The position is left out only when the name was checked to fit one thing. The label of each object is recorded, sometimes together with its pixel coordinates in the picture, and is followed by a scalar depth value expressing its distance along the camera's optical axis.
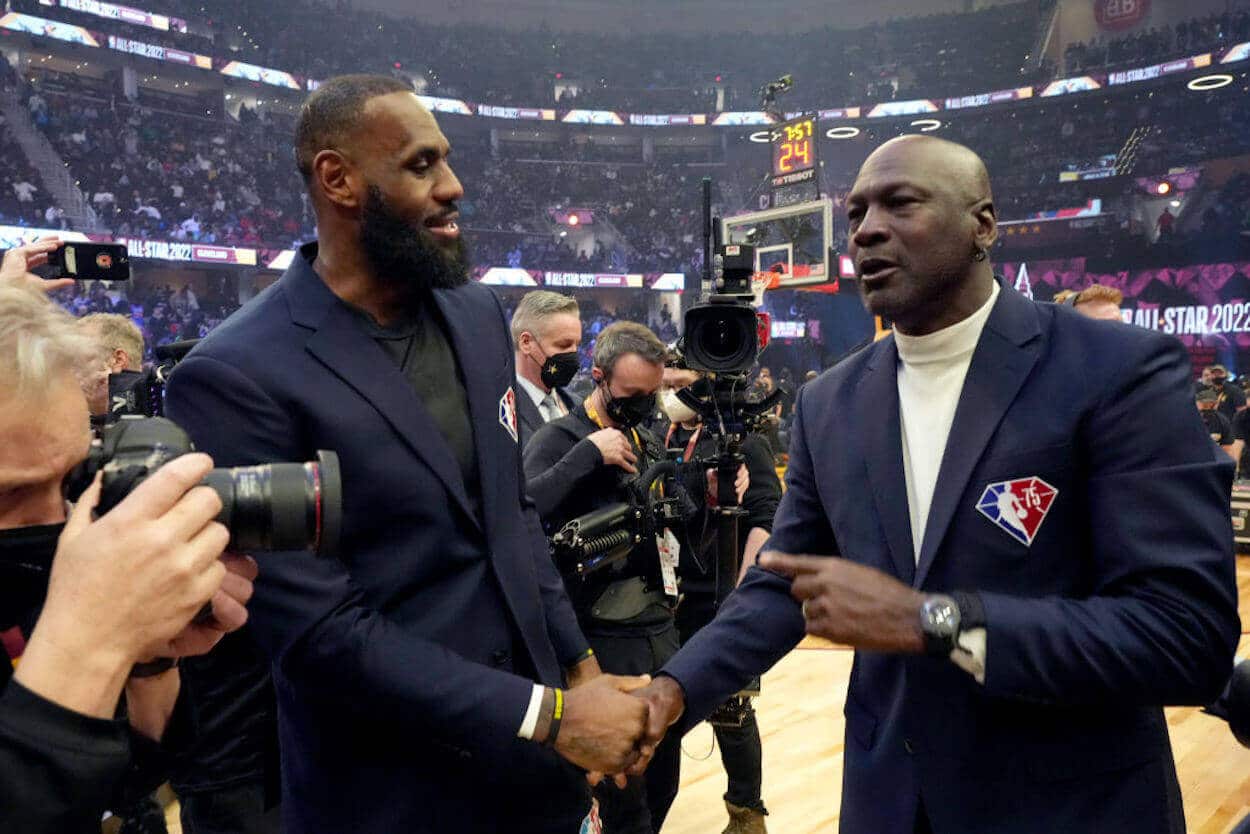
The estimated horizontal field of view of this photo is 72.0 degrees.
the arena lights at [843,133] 26.55
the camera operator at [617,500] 2.61
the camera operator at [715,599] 3.16
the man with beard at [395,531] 1.38
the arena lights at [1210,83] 20.72
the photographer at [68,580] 0.79
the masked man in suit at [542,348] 3.30
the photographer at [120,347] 3.61
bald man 1.24
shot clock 12.91
